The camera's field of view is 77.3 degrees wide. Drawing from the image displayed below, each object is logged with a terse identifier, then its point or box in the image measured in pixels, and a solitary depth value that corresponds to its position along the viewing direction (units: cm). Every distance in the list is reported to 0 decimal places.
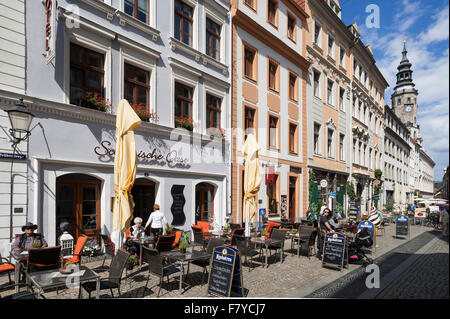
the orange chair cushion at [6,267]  579
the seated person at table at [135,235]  776
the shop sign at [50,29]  730
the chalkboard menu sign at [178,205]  1096
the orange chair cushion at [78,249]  641
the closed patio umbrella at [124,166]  660
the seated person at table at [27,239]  630
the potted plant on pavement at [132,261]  725
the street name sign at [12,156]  685
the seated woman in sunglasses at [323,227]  893
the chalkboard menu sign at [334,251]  778
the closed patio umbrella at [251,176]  1035
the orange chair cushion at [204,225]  1066
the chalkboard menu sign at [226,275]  507
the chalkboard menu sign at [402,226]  1459
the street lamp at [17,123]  639
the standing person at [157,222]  890
